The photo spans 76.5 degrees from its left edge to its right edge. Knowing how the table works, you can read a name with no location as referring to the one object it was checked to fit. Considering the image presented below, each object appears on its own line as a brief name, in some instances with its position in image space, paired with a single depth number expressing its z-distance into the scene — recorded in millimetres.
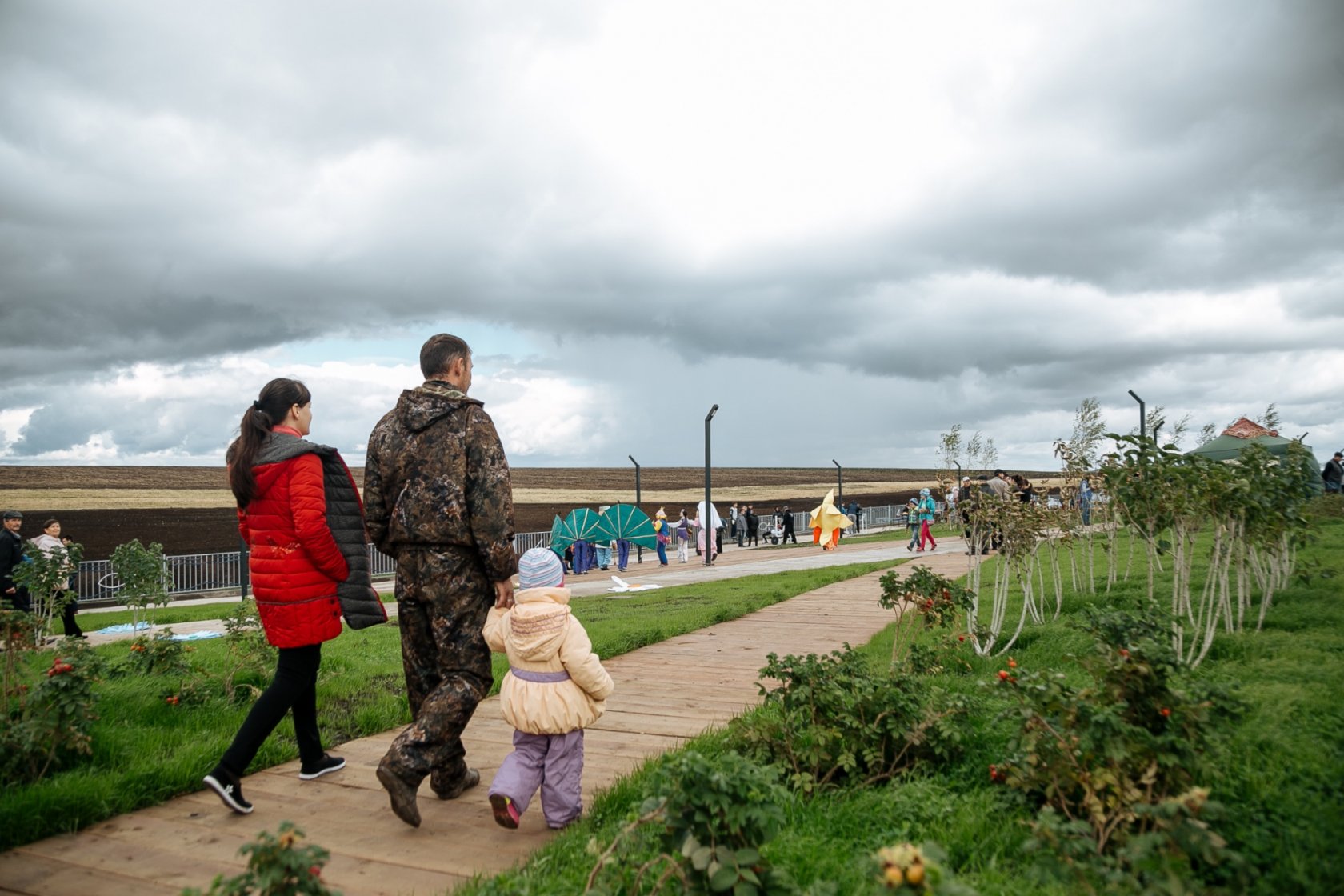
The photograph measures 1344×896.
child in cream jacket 3574
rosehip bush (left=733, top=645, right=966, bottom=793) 3941
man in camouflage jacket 3721
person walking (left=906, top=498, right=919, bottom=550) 25078
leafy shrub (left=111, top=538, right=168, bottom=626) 10266
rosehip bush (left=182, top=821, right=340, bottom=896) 1983
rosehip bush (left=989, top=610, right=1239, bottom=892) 2623
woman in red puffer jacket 3902
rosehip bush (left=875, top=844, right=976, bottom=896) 1791
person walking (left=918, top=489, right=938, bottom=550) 23469
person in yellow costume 27759
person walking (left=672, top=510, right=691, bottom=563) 26469
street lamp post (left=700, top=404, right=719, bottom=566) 24344
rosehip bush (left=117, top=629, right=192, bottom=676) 6098
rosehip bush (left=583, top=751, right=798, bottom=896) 2258
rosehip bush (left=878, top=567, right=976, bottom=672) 5695
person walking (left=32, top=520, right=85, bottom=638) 9285
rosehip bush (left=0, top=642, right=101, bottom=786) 3951
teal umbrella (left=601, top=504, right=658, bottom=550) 23438
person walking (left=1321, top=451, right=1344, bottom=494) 24984
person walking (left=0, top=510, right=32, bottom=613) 10969
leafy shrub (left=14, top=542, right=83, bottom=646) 7909
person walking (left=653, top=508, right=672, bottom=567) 26469
